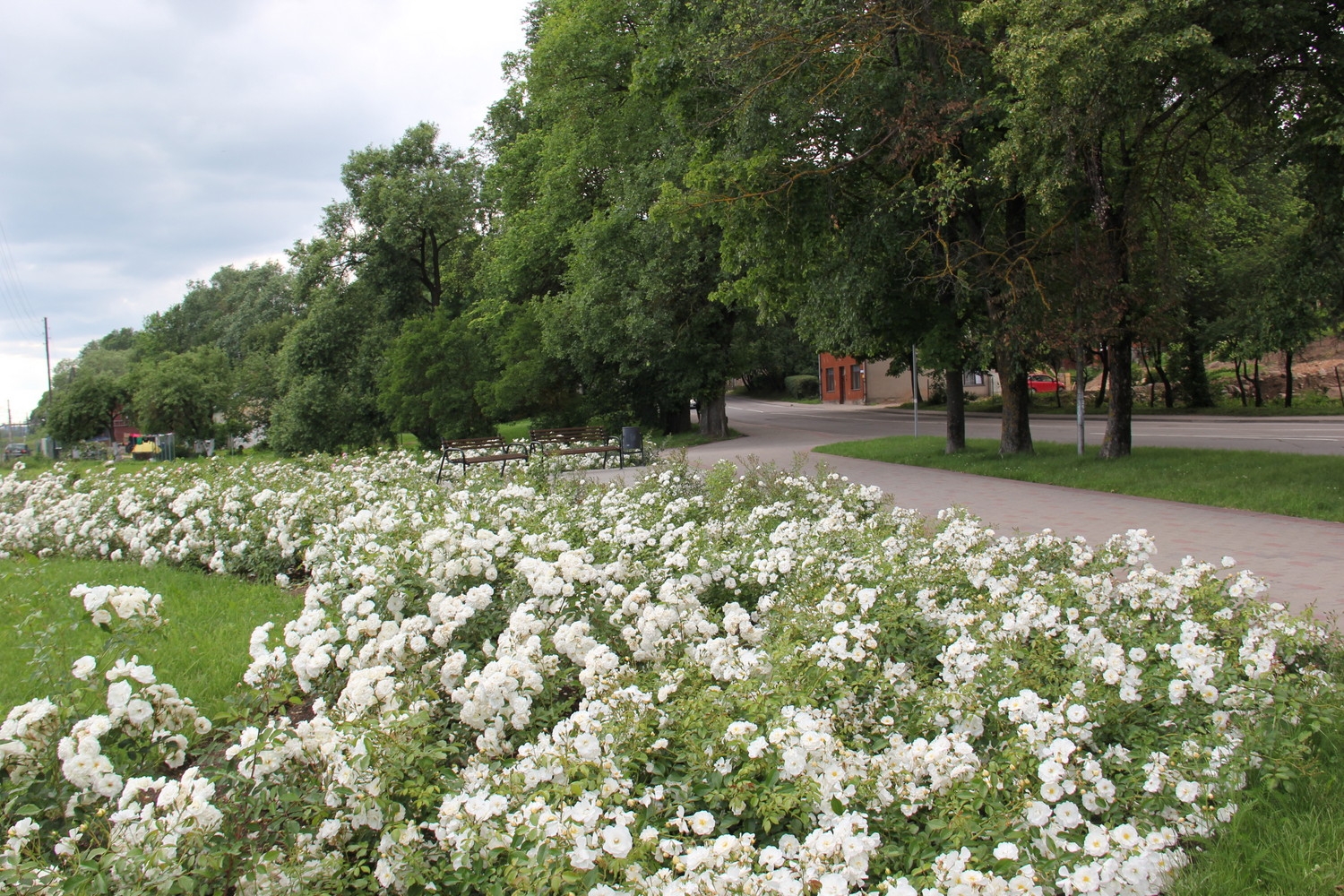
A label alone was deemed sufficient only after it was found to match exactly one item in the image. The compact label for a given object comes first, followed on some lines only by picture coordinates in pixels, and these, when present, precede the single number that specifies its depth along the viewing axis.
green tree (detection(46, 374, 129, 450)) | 46.81
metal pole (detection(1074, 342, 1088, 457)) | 15.75
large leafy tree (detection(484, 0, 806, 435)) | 21.59
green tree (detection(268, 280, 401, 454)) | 33.06
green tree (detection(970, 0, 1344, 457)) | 10.20
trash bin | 20.19
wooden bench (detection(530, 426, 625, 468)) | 18.32
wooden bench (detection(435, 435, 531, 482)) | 16.73
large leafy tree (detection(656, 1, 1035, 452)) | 13.70
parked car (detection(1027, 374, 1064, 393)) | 49.96
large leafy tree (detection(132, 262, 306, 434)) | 51.53
